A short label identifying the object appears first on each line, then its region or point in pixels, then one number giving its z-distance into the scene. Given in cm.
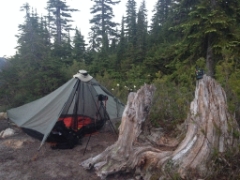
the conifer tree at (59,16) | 2391
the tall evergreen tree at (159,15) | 2030
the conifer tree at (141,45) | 1531
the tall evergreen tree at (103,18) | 2450
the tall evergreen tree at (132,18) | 2008
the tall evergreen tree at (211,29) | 814
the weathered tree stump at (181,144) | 330
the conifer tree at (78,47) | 1722
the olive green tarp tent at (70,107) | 616
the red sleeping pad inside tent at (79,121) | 662
